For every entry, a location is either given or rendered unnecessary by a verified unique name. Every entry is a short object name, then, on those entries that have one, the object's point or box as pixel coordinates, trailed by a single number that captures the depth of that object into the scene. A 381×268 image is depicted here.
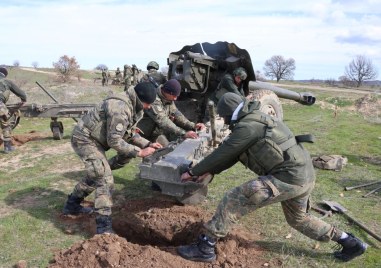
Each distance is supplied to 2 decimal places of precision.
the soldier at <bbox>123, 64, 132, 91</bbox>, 21.81
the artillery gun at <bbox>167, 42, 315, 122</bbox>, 8.15
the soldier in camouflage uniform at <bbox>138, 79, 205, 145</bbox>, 5.68
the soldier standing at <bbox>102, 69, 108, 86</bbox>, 28.39
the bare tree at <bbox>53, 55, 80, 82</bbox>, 32.00
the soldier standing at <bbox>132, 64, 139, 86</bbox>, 21.96
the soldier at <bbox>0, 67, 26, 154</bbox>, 9.20
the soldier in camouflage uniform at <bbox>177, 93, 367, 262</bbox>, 3.69
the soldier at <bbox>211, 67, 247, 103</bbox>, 8.09
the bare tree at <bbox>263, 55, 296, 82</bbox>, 66.44
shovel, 4.74
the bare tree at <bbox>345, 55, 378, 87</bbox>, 58.97
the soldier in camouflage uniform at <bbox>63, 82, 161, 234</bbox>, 4.57
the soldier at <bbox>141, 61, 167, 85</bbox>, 8.09
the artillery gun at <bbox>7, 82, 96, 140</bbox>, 9.60
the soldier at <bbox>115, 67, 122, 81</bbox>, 28.57
